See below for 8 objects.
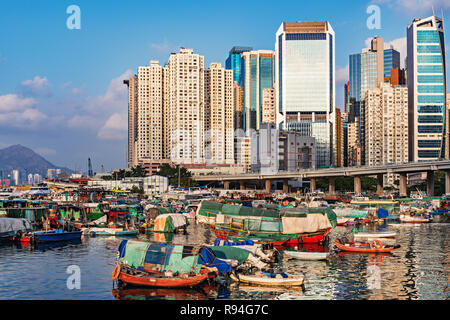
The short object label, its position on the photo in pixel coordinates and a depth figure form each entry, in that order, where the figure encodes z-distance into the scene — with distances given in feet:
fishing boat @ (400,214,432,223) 278.67
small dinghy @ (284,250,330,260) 153.17
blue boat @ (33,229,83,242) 185.71
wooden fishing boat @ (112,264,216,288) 113.80
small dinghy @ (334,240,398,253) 171.01
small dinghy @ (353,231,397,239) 207.92
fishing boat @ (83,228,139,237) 214.90
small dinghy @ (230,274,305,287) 115.34
